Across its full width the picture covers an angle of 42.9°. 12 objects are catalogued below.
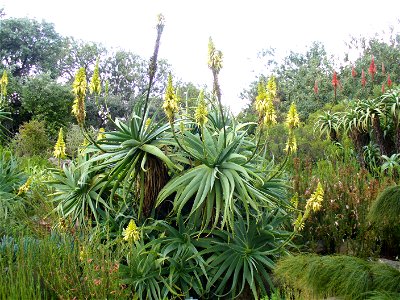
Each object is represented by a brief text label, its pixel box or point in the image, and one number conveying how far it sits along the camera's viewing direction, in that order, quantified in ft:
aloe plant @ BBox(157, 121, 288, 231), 13.67
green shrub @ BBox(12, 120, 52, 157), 47.47
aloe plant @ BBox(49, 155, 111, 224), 16.21
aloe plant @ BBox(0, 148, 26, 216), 22.08
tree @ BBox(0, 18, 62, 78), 86.48
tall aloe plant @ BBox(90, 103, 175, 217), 14.97
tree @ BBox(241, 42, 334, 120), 72.59
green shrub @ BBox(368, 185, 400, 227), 9.30
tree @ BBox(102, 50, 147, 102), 99.04
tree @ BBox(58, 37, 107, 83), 97.94
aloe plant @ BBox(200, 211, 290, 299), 14.37
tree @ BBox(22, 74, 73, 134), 70.08
